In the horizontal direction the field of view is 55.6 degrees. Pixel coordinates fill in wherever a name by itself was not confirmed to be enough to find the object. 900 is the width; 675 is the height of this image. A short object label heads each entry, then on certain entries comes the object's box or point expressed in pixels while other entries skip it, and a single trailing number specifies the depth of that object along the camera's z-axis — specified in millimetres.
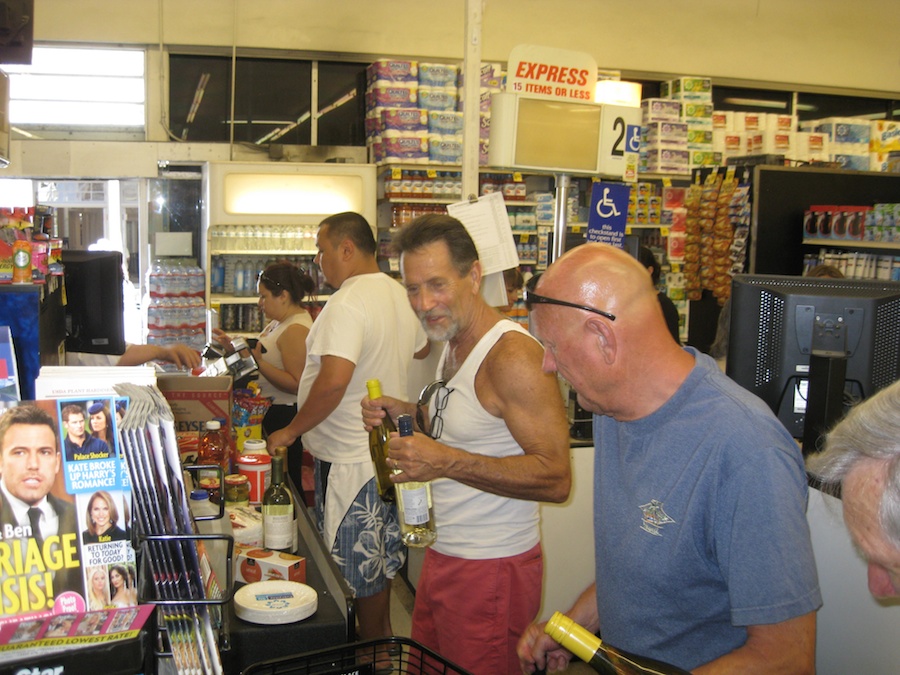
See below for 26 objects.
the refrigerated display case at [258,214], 7309
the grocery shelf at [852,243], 6125
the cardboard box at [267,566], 2094
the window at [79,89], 7895
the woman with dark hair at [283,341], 4742
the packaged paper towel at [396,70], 7496
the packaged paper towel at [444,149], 7547
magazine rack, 1135
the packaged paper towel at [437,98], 7539
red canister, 2586
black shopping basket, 1252
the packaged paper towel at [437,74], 7535
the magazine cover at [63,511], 1085
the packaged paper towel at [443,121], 7535
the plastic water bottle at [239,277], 7352
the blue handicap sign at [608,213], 4824
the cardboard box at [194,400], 3084
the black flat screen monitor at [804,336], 2459
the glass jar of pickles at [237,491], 2516
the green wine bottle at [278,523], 2279
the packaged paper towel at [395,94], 7523
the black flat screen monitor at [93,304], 3527
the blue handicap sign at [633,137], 4473
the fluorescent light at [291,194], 7422
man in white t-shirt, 3309
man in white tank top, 2182
